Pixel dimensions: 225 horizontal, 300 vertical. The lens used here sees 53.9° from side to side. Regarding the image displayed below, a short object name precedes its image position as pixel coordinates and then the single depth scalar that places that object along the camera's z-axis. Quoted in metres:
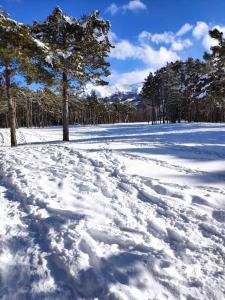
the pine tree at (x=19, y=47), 9.78
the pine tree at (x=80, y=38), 13.83
